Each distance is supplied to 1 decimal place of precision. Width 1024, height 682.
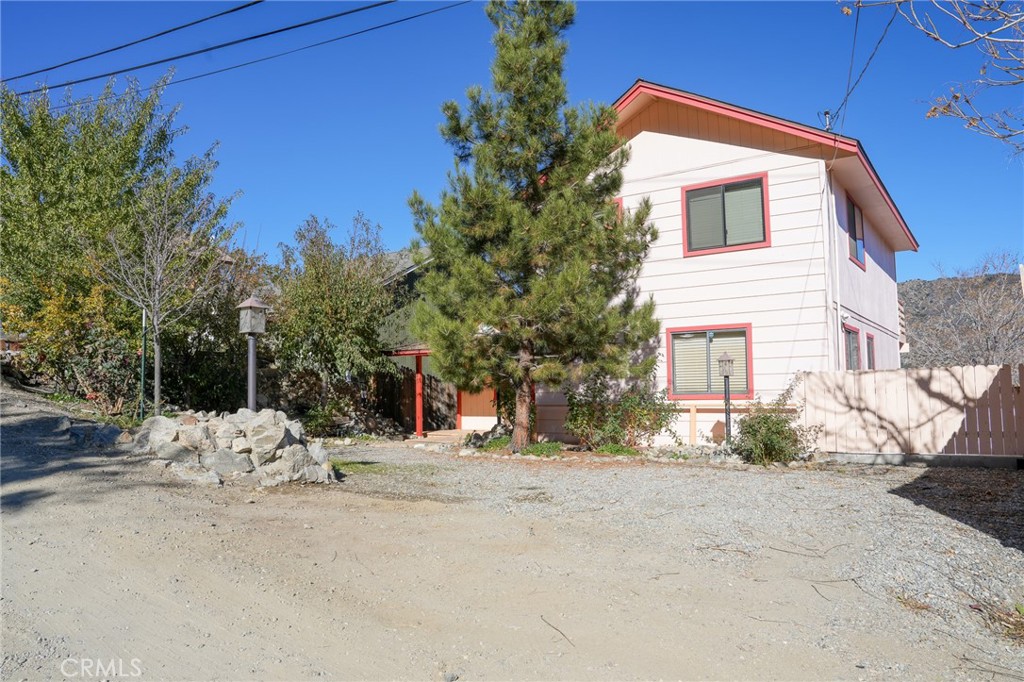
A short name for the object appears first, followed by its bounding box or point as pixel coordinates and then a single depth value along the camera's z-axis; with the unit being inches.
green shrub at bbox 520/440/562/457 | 485.4
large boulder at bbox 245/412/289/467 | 328.8
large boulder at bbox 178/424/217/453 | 333.1
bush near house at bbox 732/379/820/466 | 430.9
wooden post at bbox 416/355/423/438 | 666.8
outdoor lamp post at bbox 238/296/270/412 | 391.5
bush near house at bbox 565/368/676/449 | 508.7
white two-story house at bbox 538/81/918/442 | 482.3
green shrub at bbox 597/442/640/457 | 487.2
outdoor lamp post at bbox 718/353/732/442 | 469.4
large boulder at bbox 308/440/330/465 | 346.8
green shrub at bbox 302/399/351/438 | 635.5
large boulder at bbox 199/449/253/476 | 315.3
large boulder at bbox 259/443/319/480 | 322.3
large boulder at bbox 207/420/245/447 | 335.9
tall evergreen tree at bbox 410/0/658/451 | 454.9
